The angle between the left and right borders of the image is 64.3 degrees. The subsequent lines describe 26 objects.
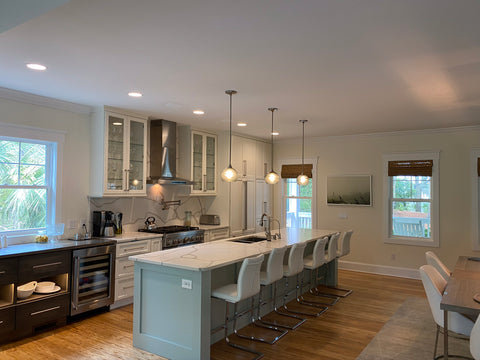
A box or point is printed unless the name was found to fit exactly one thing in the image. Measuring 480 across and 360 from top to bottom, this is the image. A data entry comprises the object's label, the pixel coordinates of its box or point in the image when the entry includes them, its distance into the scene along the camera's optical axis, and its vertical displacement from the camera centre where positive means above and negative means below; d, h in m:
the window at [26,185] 4.25 +0.08
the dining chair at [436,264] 4.03 -0.72
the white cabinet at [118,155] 4.82 +0.51
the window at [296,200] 7.60 -0.09
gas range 5.26 -0.59
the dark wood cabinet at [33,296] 3.64 -1.07
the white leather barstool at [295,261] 4.17 -0.74
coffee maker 4.89 -0.40
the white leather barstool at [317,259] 4.65 -0.81
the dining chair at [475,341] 2.44 -0.93
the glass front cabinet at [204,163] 6.21 +0.53
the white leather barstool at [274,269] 3.76 -0.74
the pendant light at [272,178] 5.12 +0.23
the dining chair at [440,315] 3.03 -0.96
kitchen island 3.19 -0.93
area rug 3.53 -1.45
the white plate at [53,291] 3.97 -1.04
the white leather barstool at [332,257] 5.14 -0.82
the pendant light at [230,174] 4.29 +0.23
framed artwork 6.96 +0.11
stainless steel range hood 5.66 +0.62
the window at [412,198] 6.38 -0.03
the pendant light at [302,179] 5.69 +0.24
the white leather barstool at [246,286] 3.23 -0.80
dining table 2.65 -0.76
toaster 6.51 -0.43
